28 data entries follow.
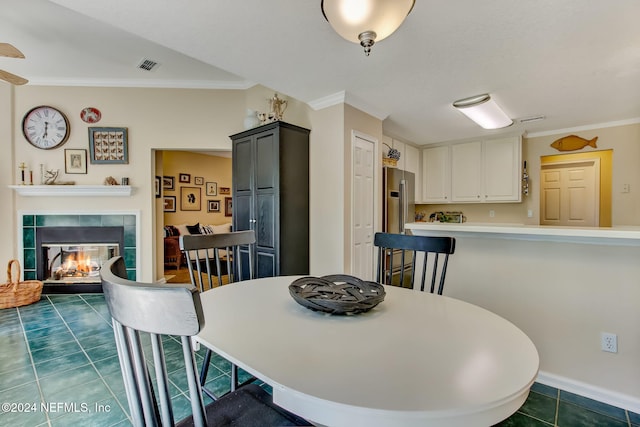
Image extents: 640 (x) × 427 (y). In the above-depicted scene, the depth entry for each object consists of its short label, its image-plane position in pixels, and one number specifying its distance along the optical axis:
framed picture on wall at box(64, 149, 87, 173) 3.87
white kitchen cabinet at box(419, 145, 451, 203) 4.91
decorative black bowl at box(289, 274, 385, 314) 1.02
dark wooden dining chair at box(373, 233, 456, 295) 1.49
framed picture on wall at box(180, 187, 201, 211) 6.59
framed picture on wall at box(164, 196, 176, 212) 6.33
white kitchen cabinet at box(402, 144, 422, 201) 4.80
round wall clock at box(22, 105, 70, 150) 3.81
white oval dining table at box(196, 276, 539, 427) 0.58
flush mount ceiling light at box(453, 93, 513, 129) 2.97
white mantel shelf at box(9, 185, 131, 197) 3.72
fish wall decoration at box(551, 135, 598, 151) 3.96
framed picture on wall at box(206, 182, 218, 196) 7.06
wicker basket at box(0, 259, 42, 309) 3.28
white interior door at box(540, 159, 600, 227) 4.36
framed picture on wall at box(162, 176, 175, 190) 6.31
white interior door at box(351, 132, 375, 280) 3.08
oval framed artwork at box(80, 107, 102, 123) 3.91
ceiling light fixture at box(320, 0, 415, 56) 1.21
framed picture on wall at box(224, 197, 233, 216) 7.39
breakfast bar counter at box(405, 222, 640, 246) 1.58
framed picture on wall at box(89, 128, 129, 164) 3.89
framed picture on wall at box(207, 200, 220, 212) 7.09
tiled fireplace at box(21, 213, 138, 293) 3.84
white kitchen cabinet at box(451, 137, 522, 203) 4.28
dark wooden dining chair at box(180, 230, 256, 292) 1.61
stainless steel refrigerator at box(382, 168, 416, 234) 3.61
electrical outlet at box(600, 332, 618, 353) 1.69
